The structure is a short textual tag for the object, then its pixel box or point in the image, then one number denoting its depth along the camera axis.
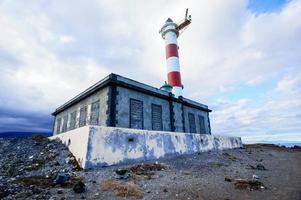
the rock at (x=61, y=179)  4.82
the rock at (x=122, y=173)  5.67
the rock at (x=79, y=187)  4.33
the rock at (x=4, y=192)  4.08
